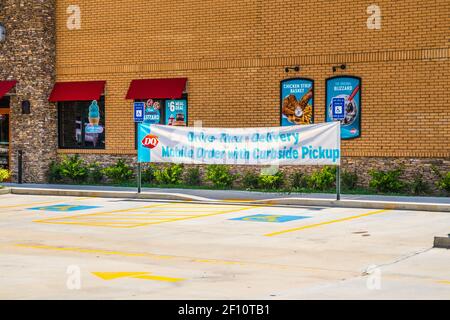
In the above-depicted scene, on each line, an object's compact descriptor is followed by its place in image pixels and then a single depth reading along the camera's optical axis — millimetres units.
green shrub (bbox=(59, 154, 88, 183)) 28297
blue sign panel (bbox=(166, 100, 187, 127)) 27047
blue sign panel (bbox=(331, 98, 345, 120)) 21469
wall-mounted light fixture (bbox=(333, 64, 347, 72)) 24219
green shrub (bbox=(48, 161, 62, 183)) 28547
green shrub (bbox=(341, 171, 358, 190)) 24078
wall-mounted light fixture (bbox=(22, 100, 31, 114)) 28734
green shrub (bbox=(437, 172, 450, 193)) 22281
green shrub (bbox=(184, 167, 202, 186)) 26625
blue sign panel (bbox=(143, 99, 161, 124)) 27438
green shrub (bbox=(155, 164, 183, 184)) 26891
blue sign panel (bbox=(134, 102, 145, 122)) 23875
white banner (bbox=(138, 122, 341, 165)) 22000
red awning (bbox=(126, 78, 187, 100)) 26594
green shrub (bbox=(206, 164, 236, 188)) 25922
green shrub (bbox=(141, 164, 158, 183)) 27497
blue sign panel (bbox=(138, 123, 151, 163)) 24547
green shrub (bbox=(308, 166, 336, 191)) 24281
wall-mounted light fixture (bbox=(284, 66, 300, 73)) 24969
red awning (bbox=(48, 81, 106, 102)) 28172
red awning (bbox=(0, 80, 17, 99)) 28609
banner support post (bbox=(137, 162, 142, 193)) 23675
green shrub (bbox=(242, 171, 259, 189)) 25500
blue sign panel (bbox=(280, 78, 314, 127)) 24938
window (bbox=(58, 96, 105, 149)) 28547
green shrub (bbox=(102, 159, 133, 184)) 27656
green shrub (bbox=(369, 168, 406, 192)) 23188
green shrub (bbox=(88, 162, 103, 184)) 28188
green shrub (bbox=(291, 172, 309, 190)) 24875
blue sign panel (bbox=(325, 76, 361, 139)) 24172
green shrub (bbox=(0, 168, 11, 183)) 26469
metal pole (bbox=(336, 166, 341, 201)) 20869
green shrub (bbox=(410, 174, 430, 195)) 23000
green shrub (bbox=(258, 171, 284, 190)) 25156
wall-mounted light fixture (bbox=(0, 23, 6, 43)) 28941
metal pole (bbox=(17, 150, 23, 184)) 28594
